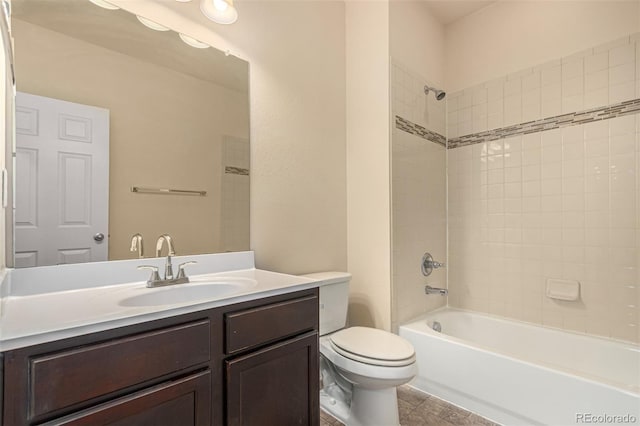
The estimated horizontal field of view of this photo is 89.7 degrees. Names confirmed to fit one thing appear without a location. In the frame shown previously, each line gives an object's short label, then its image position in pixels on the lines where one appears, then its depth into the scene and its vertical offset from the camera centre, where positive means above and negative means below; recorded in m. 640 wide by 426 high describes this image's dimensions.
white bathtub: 1.42 -0.84
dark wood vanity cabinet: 0.71 -0.43
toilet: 1.49 -0.71
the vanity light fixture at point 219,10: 1.52 +0.98
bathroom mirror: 1.14 +0.33
